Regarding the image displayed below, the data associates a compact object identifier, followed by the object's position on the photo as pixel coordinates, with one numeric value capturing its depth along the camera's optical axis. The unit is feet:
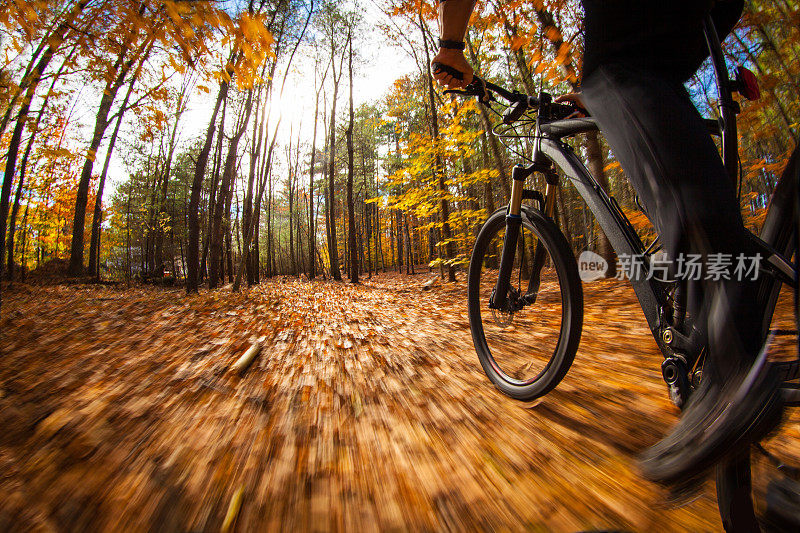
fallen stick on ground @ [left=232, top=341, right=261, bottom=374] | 6.67
